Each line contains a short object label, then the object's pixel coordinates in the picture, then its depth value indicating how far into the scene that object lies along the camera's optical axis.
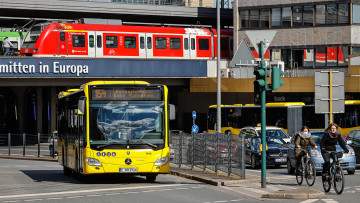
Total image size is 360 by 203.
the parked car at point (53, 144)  44.38
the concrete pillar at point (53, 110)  62.47
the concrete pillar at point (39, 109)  65.03
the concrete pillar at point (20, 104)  71.19
